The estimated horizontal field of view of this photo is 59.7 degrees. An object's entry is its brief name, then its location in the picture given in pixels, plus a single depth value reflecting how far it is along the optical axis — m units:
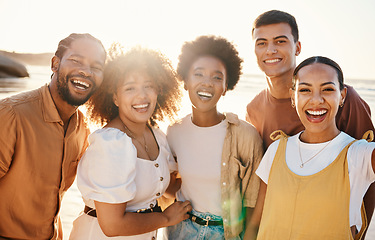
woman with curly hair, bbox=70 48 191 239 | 2.33
